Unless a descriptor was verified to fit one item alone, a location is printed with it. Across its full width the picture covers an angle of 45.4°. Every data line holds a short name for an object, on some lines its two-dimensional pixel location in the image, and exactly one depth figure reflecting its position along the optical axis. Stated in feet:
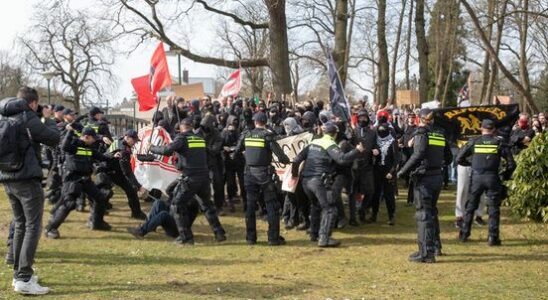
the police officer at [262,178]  35.19
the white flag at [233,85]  63.62
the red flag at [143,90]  43.62
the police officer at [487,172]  34.96
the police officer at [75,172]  36.09
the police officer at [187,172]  35.09
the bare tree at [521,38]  50.16
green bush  40.19
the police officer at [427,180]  31.24
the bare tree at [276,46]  69.06
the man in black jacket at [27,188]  24.57
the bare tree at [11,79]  201.05
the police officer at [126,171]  41.32
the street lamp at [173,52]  78.95
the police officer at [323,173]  34.78
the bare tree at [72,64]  186.80
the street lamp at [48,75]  137.11
